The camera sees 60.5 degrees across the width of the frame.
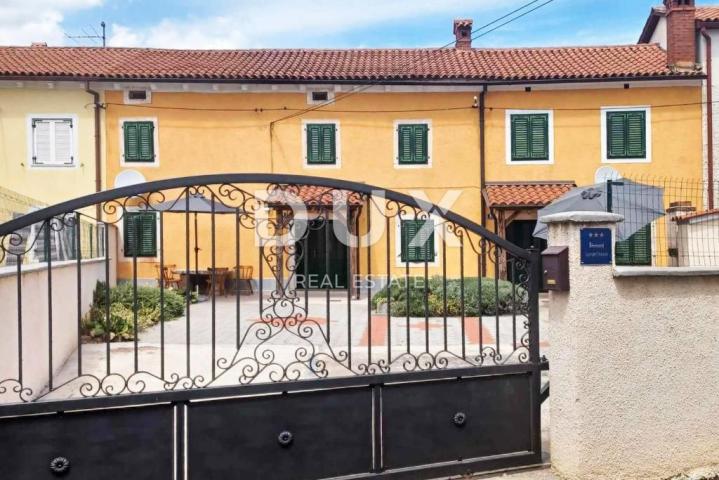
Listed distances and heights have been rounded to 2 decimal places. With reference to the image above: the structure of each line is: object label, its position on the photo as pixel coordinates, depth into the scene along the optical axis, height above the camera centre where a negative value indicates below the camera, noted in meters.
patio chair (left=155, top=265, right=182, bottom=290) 16.34 -1.08
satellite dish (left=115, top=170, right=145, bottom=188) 18.09 +1.83
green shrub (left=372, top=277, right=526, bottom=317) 12.73 -1.33
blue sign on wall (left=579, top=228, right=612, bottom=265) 4.26 -0.09
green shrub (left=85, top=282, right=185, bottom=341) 9.91 -1.29
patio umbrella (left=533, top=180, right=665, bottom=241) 9.47 +0.50
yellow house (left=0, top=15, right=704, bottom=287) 17.86 +3.17
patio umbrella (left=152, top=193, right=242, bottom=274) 12.25 +0.70
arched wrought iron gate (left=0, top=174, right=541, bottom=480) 3.58 -1.14
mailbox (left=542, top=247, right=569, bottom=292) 4.30 -0.25
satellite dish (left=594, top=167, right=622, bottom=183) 17.94 +1.76
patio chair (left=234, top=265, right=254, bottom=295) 17.28 -1.08
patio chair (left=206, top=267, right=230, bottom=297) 16.00 -1.11
